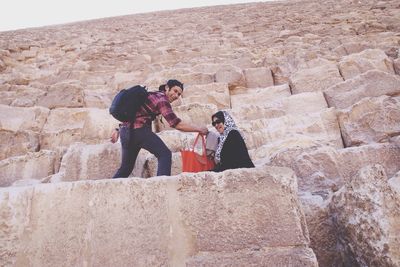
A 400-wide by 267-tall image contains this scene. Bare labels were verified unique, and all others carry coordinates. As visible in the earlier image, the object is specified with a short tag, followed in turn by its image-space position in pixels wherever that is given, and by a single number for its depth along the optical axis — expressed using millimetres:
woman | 2713
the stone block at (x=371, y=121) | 3051
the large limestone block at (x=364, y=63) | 4317
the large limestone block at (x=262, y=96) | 4309
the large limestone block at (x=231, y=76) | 4766
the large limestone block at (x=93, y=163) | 2814
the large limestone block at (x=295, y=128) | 3229
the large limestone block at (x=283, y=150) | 2719
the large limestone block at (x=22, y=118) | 4051
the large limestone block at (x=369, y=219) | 1809
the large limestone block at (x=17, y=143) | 3729
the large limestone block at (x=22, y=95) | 4793
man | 2551
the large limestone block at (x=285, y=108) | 3781
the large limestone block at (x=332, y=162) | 2590
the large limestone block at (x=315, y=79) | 4270
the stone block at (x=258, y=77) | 4805
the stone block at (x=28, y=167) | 3242
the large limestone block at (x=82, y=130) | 3803
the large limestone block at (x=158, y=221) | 1838
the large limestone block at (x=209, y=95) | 4320
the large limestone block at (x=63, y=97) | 4609
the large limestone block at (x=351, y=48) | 5207
